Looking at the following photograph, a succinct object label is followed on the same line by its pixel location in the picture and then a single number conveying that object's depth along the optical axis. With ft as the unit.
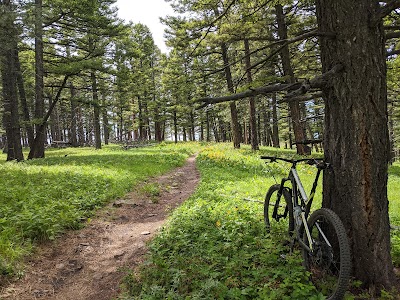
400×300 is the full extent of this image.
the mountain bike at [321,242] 10.00
